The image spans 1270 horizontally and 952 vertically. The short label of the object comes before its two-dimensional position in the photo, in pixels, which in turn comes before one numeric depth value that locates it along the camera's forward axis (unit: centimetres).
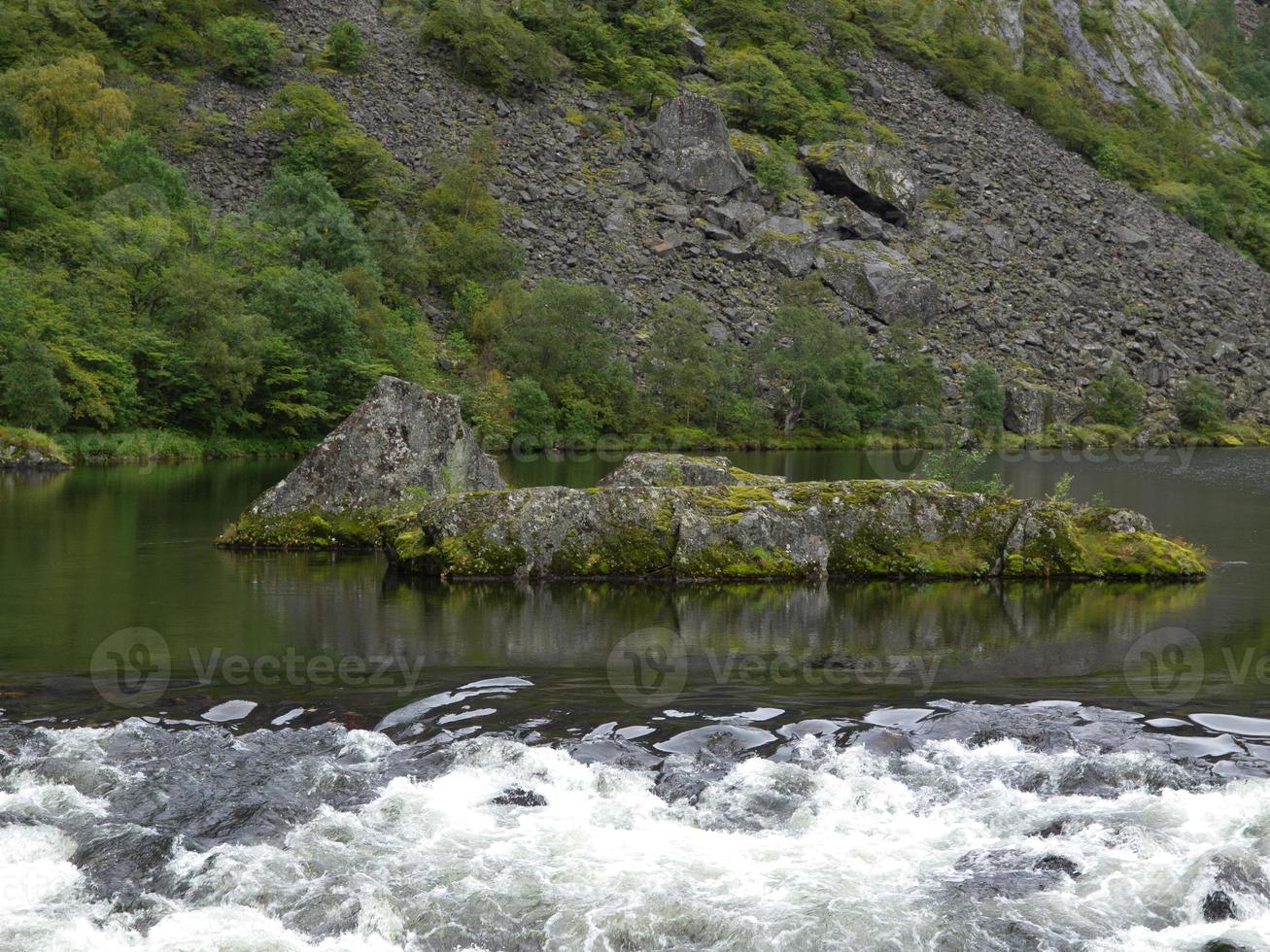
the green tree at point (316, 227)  7312
